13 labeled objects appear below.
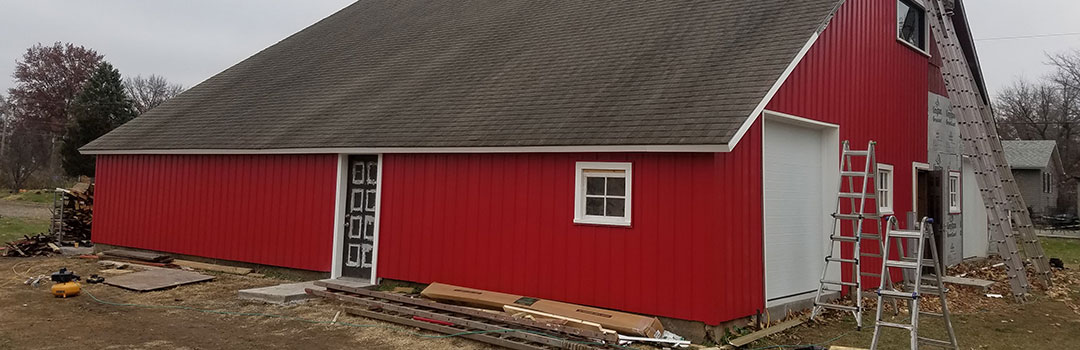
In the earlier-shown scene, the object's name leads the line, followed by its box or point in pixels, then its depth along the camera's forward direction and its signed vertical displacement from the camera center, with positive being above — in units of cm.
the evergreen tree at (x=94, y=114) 3366 +376
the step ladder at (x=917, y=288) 632 -79
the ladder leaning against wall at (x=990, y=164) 1021 +70
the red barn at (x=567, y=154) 765 +58
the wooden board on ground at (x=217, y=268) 1170 -134
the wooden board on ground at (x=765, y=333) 706 -138
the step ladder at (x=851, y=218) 811 -14
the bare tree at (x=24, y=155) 3934 +199
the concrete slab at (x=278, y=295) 935 -141
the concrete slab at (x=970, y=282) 1085 -116
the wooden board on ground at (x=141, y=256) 1271 -125
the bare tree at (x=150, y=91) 5841 +838
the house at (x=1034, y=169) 3066 +187
